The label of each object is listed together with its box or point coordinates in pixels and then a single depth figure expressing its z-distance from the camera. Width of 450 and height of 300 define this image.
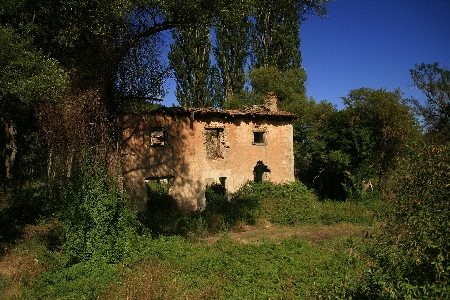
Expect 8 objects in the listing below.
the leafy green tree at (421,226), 4.41
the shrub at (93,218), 8.77
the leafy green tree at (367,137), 17.78
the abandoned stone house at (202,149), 15.13
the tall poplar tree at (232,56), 28.81
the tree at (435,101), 28.94
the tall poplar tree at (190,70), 27.58
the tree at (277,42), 27.30
